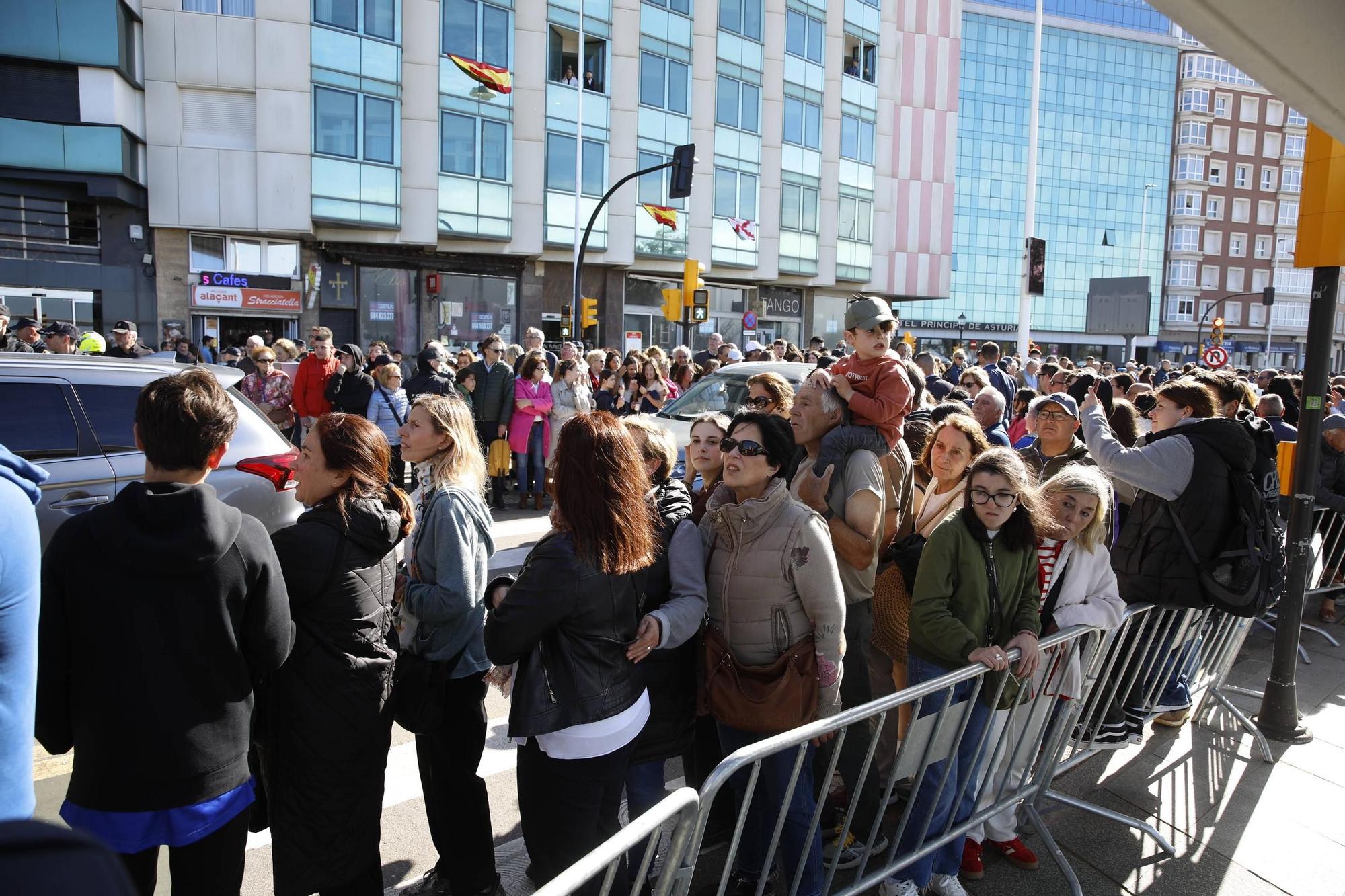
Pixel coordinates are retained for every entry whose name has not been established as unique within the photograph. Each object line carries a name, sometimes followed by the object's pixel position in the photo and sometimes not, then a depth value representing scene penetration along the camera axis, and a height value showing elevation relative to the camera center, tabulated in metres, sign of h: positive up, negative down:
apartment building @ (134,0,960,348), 22.83 +5.75
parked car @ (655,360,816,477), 9.52 -0.60
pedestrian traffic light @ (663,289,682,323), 20.59 +0.92
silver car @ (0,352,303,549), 4.99 -0.70
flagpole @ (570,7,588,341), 26.55 +6.36
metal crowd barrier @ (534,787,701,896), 1.63 -1.07
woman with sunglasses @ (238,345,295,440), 10.05 -0.76
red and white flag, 32.41 +4.56
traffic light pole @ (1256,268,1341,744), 4.68 -0.93
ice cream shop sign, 23.09 +0.81
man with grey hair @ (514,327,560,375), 10.67 -0.04
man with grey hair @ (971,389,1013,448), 5.73 -0.38
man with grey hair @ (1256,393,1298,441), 7.52 -0.42
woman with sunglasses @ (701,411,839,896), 2.90 -0.83
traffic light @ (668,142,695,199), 17.97 +3.74
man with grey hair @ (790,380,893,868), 3.56 -0.90
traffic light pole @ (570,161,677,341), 17.53 +1.77
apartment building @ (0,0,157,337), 20.67 +4.03
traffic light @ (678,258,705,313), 19.77 +1.53
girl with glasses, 3.10 -0.97
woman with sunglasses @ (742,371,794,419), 4.29 -0.25
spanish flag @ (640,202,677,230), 29.48 +4.53
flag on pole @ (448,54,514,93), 23.88 +7.61
